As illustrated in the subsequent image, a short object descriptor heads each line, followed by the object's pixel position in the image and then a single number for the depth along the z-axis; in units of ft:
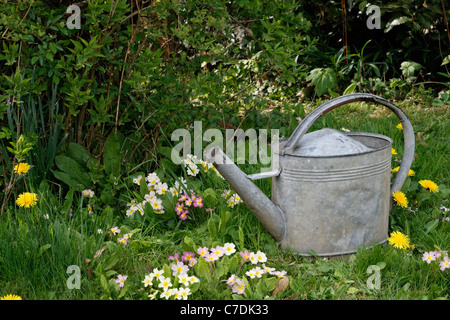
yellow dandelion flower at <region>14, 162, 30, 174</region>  6.87
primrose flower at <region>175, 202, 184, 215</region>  6.99
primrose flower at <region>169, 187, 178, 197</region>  7.40
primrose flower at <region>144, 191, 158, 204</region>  7.19
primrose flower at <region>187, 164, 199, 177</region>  7.88
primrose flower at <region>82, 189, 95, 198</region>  7.48
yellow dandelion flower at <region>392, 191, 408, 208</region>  7.06
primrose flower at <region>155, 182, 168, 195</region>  7.40
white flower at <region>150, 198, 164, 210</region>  7.09
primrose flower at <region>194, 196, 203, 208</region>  7.01
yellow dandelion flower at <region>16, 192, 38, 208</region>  6.77
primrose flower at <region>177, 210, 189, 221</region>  6.89
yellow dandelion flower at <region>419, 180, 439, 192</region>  7.52
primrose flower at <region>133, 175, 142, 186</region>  7.63
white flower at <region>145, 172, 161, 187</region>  7.51
